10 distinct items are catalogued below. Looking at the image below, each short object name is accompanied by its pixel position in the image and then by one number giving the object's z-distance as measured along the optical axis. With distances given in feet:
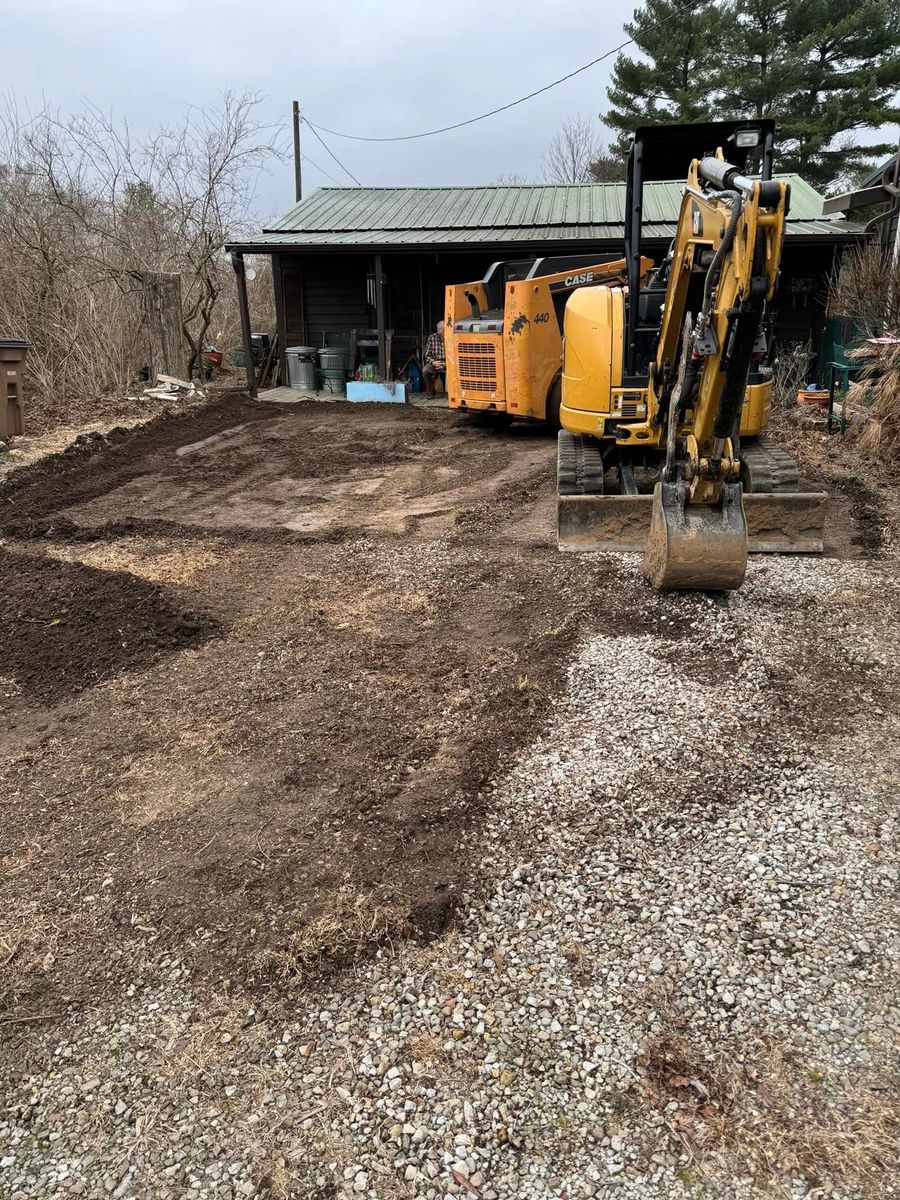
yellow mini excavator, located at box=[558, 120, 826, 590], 14.89
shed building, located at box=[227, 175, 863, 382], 53.78
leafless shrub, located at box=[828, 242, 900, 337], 33.88
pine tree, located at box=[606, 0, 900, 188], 85.71
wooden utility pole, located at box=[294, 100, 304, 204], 107.45
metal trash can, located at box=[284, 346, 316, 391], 58.49
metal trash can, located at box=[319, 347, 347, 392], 58.49
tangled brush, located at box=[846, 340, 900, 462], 30.99
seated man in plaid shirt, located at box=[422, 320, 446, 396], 56.90
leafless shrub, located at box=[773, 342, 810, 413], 45.44
